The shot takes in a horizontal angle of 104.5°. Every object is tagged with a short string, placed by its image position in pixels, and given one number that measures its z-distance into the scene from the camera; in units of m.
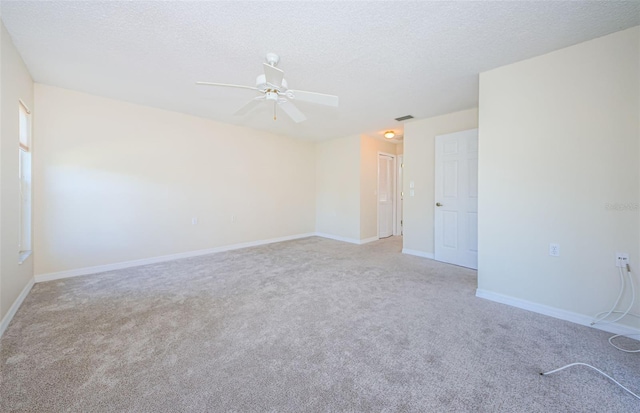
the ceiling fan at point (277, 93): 2.06
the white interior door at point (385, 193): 5.99
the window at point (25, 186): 2.91
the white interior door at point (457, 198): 3.67
